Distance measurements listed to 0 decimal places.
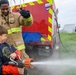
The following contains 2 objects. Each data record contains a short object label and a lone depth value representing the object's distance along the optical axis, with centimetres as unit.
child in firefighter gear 195
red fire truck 380
